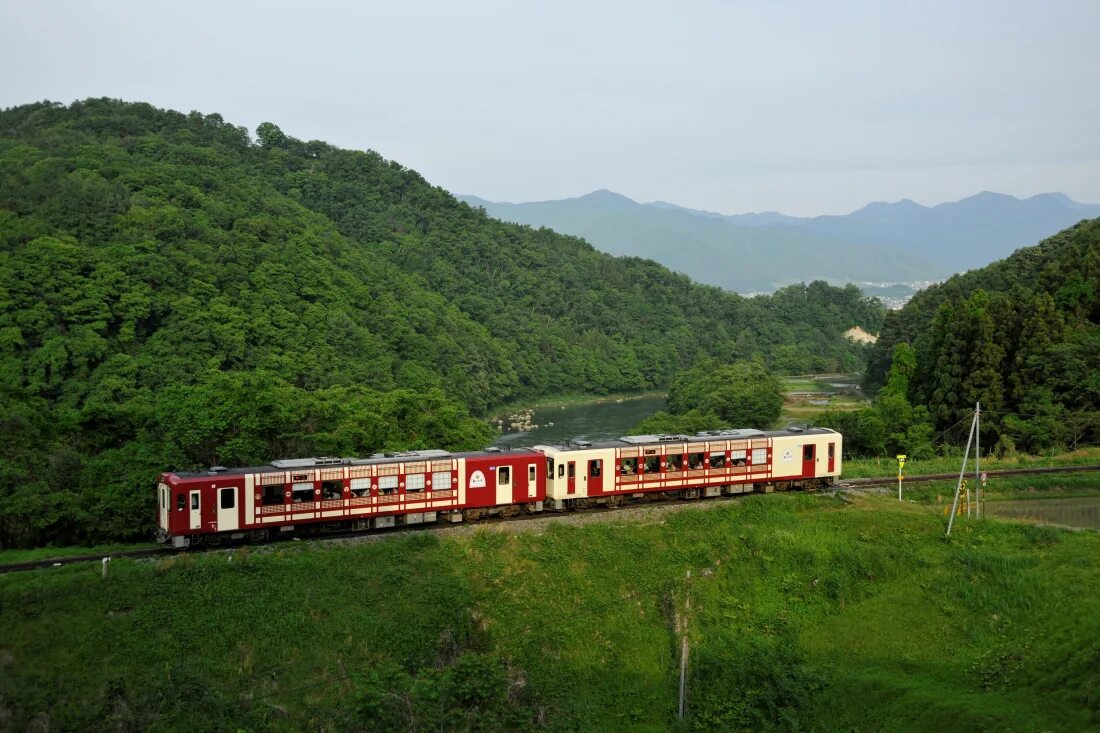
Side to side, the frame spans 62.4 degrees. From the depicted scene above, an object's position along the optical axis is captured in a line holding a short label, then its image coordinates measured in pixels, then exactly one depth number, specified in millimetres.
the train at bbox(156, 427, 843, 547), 21703
